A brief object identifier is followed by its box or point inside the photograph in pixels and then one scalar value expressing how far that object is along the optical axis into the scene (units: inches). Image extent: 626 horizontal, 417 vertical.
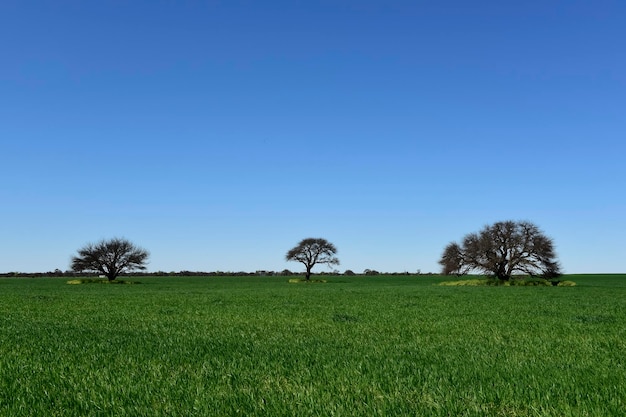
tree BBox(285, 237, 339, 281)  4798.2
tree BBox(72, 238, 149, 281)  3725.4
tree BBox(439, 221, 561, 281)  2815.0
